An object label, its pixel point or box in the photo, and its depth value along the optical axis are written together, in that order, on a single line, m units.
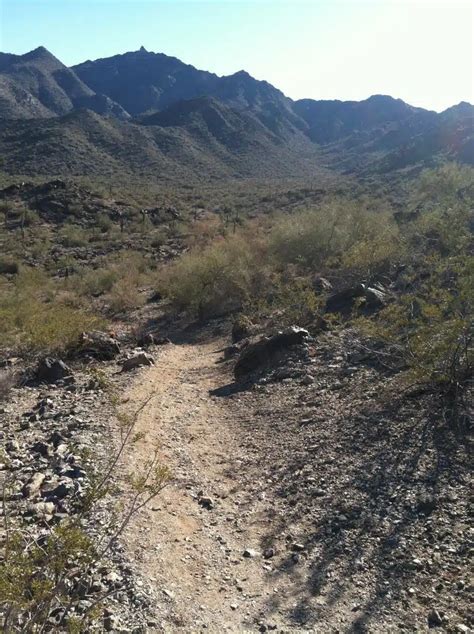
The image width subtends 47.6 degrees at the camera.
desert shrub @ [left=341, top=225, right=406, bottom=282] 15.11
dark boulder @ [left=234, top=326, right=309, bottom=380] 10.36
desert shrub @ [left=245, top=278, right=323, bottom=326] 11.99
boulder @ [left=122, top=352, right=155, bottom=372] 10.80
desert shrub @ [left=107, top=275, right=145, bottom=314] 17.98
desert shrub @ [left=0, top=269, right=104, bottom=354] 11.44
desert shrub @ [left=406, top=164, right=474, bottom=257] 15.23
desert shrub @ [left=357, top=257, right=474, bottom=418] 7.09
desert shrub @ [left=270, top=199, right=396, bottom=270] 19.17
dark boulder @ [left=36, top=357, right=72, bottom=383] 10.02
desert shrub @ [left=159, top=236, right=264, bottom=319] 16.31
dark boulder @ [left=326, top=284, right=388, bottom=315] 12.08
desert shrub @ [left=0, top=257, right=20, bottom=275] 24.78
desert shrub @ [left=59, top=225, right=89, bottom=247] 30.59
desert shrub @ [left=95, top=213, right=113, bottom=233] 34.59
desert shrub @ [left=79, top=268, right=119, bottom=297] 20.67
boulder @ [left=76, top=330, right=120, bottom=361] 11.62
